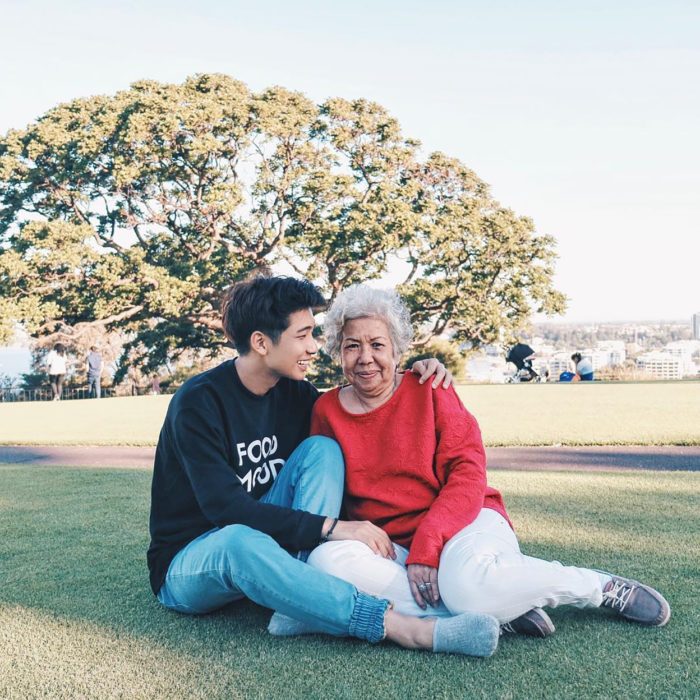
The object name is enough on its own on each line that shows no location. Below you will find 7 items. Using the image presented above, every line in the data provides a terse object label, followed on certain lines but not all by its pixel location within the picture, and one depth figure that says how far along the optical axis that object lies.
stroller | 27.39
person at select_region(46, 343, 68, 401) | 24.36
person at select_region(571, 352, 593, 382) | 24.97
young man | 2.61
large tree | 24.08
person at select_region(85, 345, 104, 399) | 25.41
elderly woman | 2.68
